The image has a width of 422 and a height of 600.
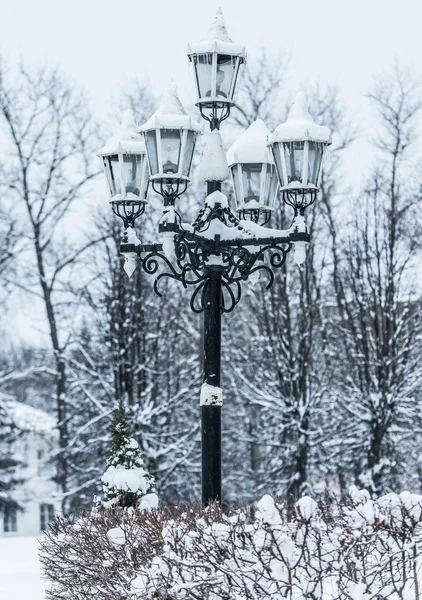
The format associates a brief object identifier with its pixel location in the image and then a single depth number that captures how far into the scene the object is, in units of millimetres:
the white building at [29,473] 32094
